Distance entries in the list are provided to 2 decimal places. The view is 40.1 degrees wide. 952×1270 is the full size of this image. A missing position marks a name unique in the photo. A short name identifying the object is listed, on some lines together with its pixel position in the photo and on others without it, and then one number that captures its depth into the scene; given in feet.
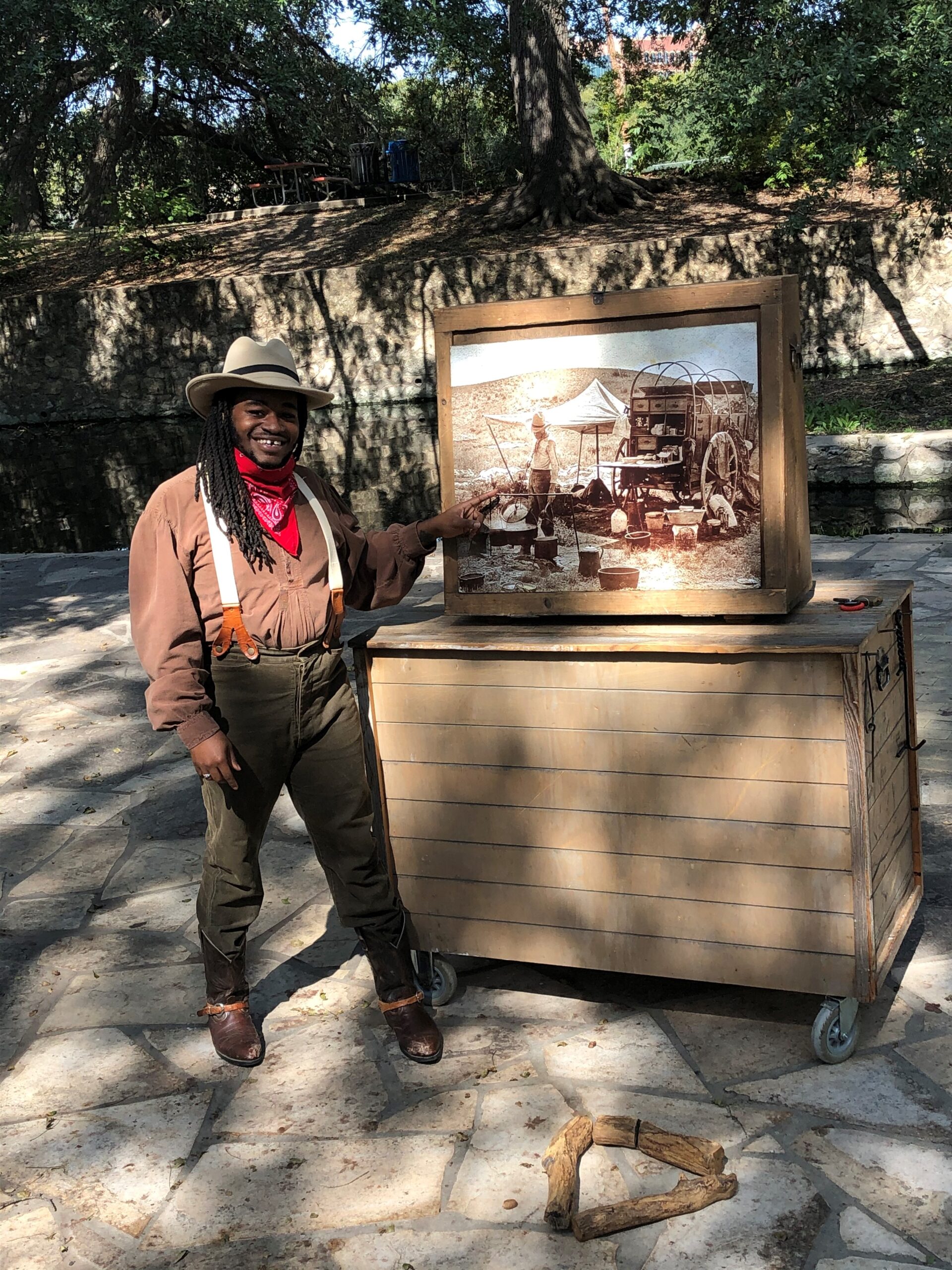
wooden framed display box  10.07
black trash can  97.86
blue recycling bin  99.09
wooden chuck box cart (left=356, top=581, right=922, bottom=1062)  9.87
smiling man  10.40
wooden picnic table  99.46
